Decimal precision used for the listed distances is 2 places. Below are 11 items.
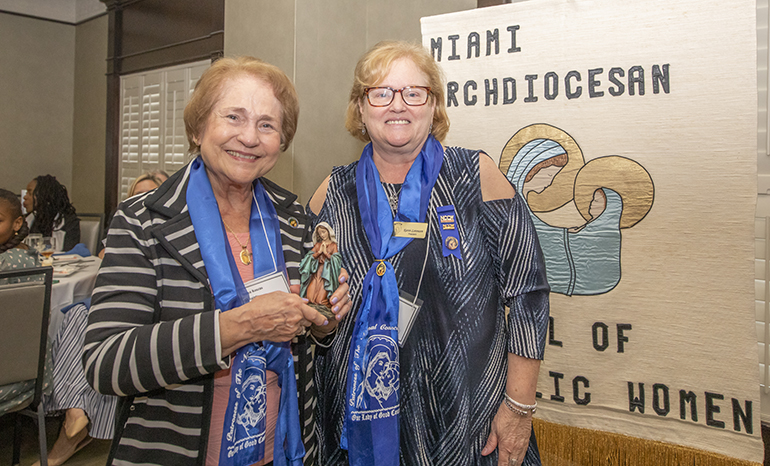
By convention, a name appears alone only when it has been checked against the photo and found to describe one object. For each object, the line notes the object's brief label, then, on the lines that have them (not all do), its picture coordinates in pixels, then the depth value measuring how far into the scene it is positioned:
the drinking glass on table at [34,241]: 3.15
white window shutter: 5.40
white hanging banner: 1.79
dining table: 2.75
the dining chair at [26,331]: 2.21
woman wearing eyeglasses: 1.34
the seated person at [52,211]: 4.32
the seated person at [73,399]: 2.61
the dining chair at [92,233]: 5.07
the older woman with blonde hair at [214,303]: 1.00
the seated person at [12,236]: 2.65
